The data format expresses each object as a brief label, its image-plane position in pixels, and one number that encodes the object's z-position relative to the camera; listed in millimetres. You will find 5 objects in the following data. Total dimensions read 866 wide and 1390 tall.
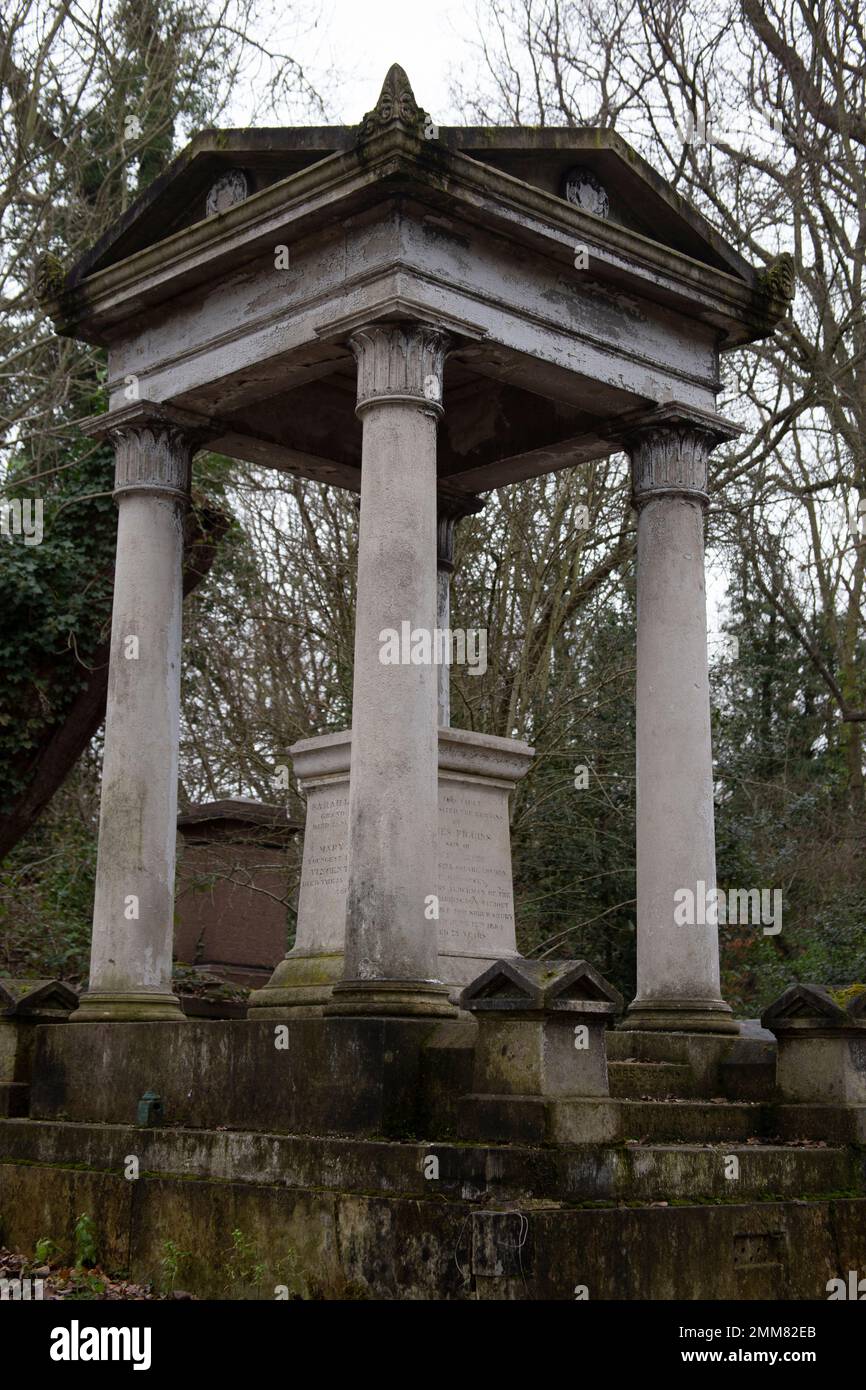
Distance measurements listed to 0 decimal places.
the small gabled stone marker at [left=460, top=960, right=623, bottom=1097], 7469
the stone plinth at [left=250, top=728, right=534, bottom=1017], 9977
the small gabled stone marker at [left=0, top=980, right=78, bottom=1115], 10758
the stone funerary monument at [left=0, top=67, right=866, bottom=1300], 7496
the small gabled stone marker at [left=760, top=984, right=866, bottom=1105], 8898
